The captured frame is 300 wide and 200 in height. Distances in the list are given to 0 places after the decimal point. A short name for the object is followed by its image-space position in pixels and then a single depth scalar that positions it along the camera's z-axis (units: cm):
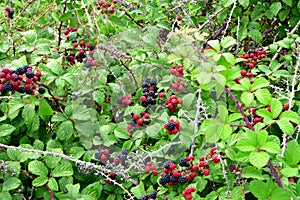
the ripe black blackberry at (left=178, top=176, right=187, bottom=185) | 114
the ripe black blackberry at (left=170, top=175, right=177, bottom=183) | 114
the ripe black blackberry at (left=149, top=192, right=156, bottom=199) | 114
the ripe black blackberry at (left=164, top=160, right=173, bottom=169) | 114
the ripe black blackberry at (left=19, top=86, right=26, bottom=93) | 121
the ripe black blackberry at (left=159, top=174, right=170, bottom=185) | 114
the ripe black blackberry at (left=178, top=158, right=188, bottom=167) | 114
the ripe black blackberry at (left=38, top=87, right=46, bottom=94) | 123
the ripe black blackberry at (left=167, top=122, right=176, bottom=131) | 116
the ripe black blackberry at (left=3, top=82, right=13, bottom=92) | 120
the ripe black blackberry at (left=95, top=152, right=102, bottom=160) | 119
